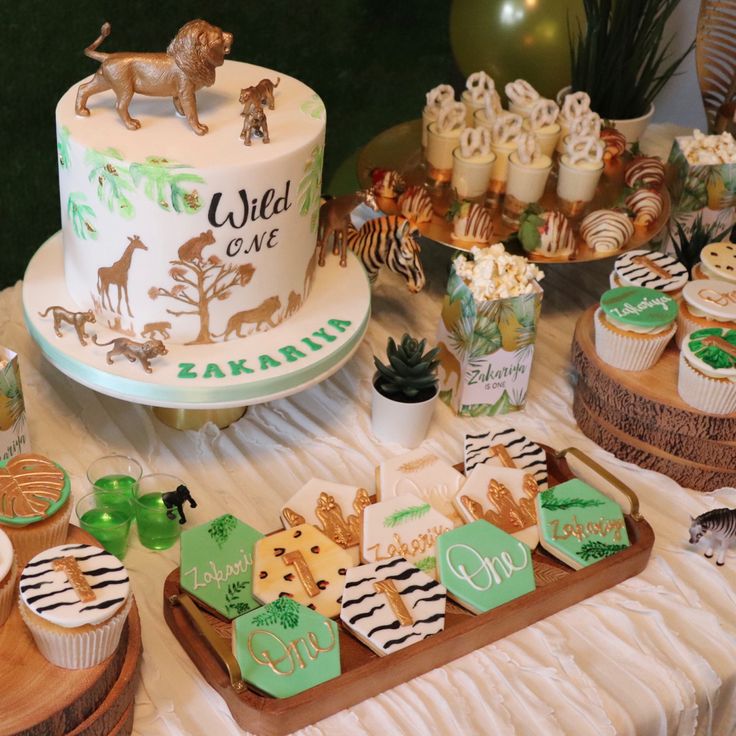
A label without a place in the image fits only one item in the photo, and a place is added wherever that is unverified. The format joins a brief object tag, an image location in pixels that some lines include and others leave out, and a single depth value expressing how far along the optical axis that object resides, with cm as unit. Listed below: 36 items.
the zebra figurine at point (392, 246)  162
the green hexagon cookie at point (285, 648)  109
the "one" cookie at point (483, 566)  123
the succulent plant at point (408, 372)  148
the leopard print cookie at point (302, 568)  120
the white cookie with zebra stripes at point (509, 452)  143
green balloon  216
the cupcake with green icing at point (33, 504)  111
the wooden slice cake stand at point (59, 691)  97
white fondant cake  126
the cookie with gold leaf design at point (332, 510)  130
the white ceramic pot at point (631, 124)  212
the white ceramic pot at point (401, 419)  150
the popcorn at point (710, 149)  192
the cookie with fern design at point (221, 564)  119
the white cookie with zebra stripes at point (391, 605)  116
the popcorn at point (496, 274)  147
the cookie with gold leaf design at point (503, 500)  133
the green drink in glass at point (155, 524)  133
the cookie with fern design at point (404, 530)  127
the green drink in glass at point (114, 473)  136
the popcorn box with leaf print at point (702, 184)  192
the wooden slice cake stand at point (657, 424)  146
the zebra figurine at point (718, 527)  135
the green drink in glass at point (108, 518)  129
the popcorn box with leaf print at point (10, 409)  127
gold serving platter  174
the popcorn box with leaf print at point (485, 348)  148
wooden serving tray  108
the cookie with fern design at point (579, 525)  130
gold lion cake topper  129
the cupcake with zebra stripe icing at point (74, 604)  98
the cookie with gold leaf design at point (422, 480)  137
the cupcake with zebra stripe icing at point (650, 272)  159
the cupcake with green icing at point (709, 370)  140
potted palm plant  206
